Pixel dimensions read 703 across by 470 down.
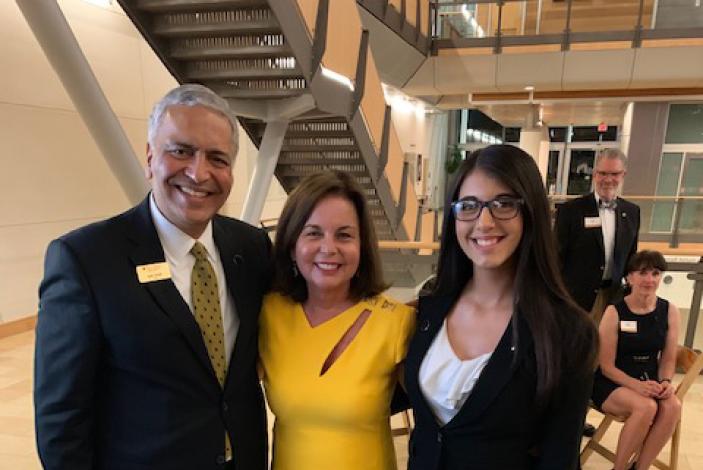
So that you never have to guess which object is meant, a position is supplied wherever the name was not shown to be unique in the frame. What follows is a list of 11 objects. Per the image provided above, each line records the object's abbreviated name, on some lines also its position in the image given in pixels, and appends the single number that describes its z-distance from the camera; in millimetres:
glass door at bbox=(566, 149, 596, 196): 16031
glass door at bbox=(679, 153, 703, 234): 11258
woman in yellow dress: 1336
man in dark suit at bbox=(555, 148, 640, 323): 3217
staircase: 3361
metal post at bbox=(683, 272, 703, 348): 3783
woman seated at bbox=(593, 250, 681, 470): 2441
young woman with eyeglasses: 1141
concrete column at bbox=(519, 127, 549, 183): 12344
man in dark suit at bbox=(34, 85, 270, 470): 1094
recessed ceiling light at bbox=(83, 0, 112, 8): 5320
